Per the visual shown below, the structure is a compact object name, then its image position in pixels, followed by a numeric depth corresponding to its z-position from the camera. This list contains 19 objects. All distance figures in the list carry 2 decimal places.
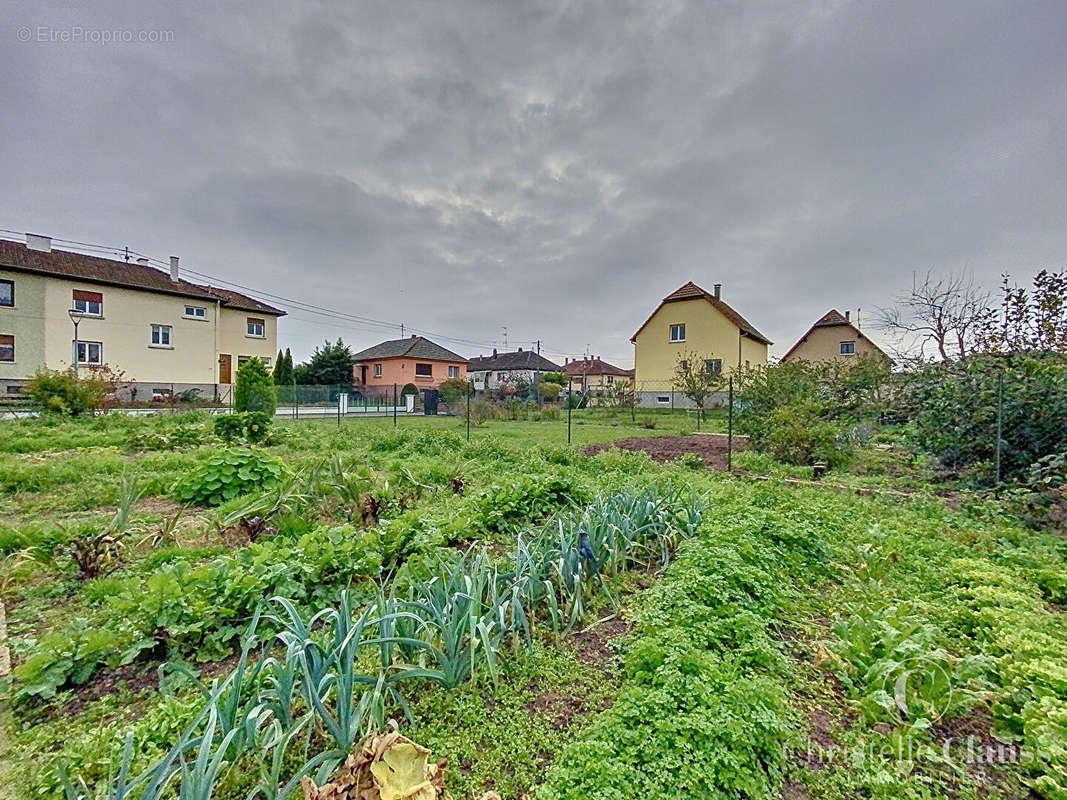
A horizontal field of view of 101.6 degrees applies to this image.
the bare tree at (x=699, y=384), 17.04
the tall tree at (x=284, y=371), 29.52
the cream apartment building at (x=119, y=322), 19.86
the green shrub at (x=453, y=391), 24.00
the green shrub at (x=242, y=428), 9.49
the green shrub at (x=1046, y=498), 4.55
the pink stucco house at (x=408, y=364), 36.38
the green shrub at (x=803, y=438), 8.37
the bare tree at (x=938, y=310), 12.31
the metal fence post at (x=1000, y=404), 5.87
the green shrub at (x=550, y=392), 25.94
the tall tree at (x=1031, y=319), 6.62
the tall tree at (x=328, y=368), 35.62
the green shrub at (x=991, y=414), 5.71
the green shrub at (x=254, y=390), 15.20
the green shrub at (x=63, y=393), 11.71
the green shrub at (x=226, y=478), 4.81
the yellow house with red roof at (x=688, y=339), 25.12
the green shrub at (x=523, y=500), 3.98
